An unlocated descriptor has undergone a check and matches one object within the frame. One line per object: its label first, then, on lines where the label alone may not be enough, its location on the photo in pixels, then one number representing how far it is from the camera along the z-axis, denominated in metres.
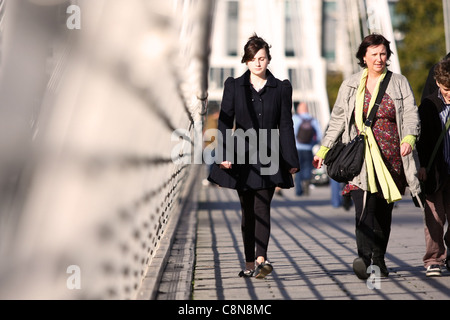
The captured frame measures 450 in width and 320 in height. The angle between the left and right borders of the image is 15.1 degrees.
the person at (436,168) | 11.11
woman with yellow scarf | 10.51
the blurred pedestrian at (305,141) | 28.90
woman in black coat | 10.94
